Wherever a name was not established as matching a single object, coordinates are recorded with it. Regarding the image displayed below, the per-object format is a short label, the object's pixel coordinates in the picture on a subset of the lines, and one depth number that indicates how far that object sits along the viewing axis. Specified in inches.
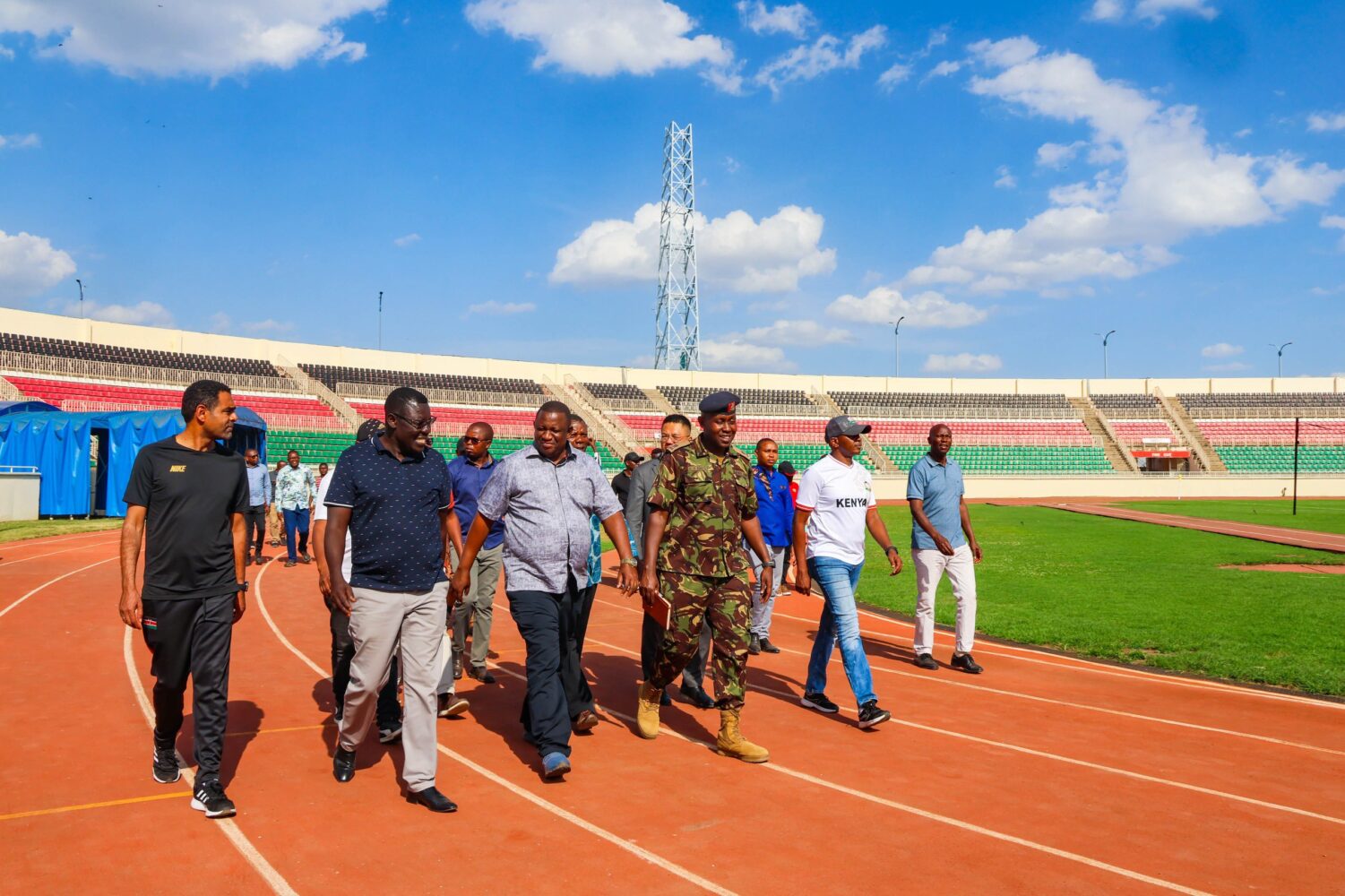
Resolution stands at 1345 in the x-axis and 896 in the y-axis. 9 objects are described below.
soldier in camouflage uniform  219.5
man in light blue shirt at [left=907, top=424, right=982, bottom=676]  326.0
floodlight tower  2332.7
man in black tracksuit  180.2
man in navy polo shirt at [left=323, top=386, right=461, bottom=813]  184.4
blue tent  920.9
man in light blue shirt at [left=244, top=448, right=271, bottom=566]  584.7
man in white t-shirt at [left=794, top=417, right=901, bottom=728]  243.9
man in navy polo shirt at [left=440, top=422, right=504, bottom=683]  282.0
